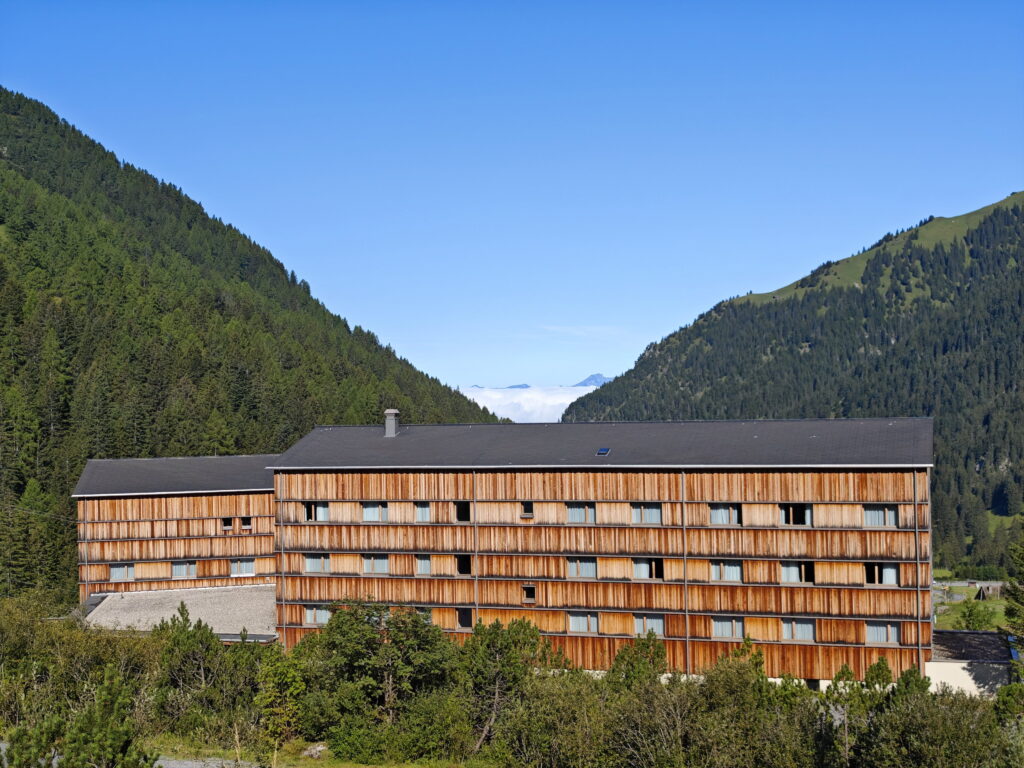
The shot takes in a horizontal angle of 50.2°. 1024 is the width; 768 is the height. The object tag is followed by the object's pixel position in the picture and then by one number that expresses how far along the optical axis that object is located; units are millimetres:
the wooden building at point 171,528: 81750
